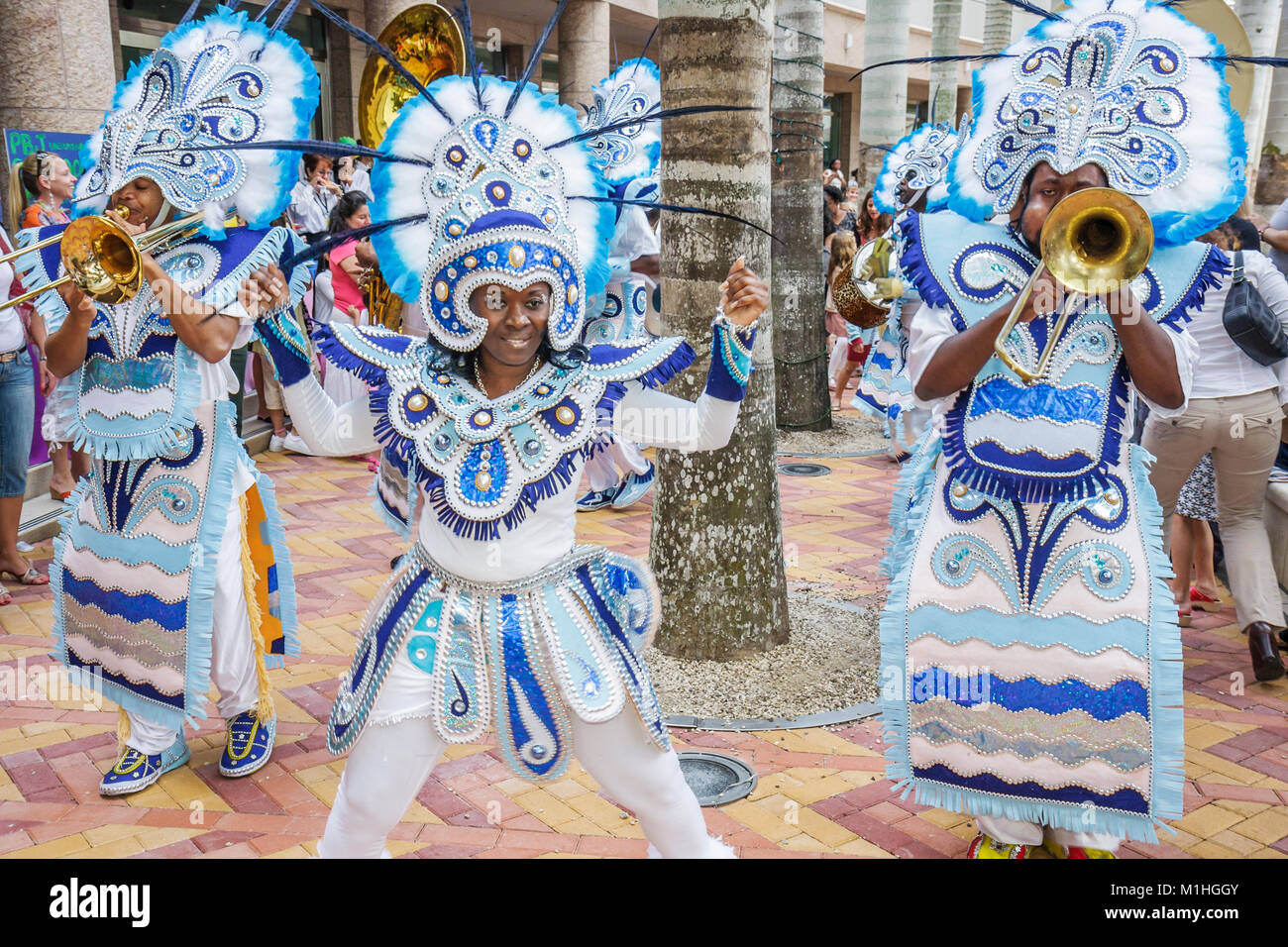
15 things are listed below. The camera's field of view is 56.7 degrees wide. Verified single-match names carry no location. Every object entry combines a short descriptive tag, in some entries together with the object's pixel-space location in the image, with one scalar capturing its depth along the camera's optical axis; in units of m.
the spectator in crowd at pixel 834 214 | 13.45
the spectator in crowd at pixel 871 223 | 9.28
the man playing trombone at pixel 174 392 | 3.82
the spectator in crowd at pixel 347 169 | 11.14
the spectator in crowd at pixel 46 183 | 6.66
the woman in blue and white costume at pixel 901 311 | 6.49
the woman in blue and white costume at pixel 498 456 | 2.77
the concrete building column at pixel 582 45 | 16.80
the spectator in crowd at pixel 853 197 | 17.83
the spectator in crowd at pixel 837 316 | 10.30
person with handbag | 4.93
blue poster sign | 7.35
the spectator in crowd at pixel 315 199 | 9.95
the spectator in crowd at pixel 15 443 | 6.12
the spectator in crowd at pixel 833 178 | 15.67
